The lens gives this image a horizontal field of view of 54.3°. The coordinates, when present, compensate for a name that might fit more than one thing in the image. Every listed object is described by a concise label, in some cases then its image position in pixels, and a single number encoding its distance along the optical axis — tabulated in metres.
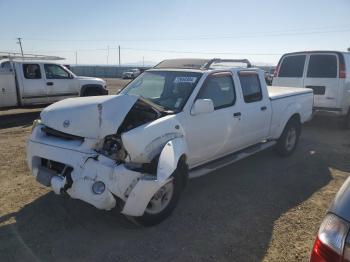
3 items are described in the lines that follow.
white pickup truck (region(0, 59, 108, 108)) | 11.05
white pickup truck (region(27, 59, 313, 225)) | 3.41
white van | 9.02
